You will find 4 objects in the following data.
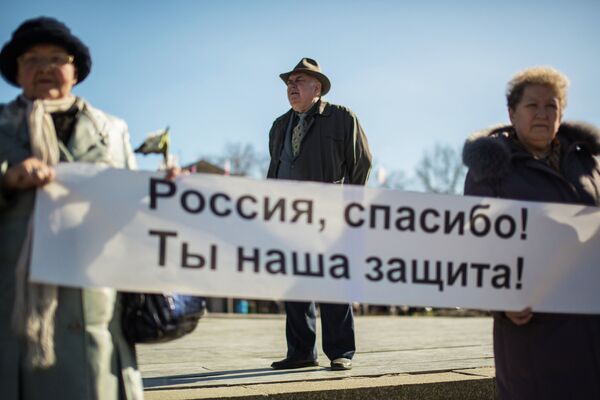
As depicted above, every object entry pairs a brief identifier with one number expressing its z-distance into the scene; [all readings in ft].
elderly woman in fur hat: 8.74
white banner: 9.53
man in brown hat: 17.21
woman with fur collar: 10.73
